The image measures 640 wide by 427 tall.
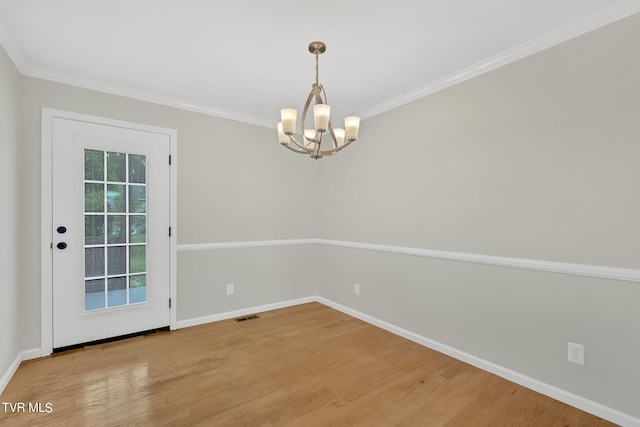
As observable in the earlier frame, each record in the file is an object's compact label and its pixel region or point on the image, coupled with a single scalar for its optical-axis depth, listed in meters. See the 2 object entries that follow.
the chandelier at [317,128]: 1.88
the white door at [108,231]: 2.74
